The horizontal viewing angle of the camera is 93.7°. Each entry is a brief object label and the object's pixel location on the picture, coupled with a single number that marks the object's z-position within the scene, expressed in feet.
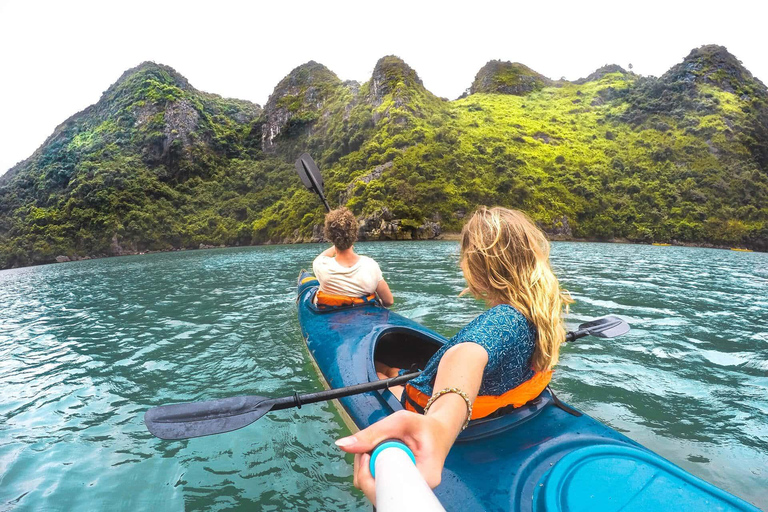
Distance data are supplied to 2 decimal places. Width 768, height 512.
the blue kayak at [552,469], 4.03
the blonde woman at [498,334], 3.61
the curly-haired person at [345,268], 13.51
